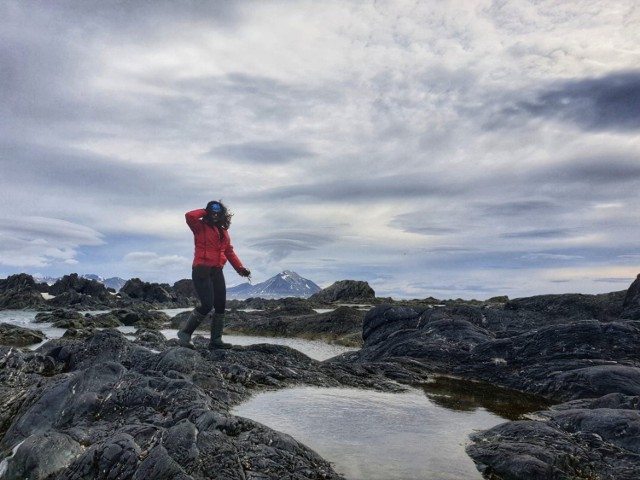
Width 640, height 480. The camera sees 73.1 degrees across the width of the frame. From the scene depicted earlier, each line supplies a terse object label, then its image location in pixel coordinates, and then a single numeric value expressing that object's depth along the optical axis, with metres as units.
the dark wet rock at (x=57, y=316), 33.81
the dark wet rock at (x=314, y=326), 24.33
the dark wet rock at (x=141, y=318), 32.75
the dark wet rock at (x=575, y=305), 19.05
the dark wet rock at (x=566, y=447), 4.71
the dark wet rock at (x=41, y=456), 4.45
